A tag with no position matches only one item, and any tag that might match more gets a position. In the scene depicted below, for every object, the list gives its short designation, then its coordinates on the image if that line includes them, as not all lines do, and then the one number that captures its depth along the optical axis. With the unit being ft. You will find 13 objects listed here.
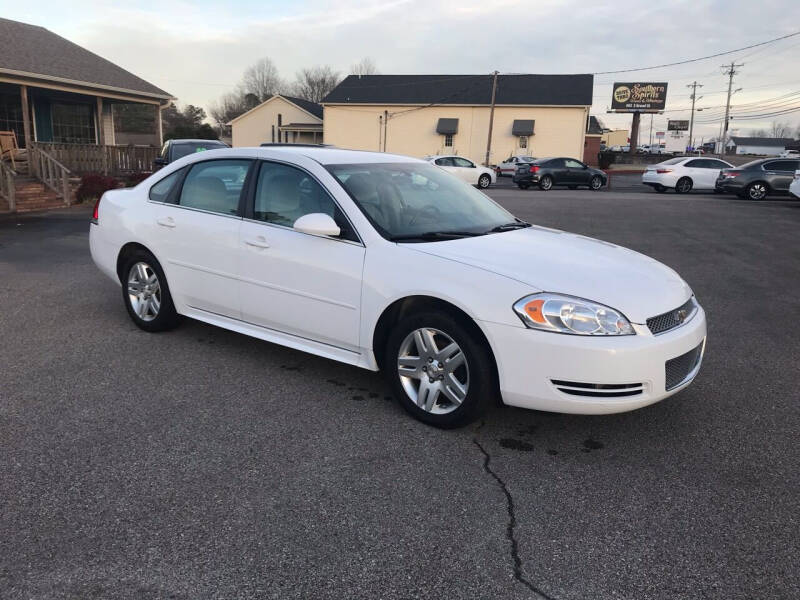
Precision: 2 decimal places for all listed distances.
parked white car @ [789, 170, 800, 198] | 62.41
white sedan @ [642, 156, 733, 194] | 88.48
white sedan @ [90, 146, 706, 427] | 11.43
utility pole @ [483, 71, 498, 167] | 147.99
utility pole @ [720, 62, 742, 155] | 246.68
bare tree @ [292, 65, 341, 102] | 326.03
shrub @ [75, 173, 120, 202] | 56.03
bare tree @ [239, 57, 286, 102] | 343.87
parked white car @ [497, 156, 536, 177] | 135.64
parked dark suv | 51.70
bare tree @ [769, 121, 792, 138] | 627.05
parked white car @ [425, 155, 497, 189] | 95.96
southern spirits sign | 223.51
